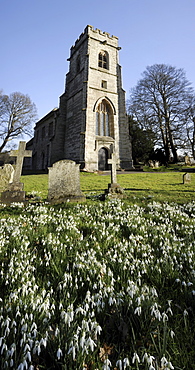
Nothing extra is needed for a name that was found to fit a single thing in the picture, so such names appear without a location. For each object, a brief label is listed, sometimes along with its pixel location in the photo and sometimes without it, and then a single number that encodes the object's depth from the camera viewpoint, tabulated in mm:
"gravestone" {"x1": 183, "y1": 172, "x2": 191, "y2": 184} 11759
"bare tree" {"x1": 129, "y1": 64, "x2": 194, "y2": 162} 30031
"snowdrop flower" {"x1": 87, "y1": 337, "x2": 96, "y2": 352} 1207
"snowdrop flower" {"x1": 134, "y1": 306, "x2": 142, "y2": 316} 1547
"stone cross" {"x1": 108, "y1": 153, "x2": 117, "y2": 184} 8136
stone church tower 21094
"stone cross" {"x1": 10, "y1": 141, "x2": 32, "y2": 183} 7008
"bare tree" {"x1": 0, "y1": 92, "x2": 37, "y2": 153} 31672
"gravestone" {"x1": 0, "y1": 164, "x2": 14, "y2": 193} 9547
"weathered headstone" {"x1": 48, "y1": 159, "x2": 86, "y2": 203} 6816
